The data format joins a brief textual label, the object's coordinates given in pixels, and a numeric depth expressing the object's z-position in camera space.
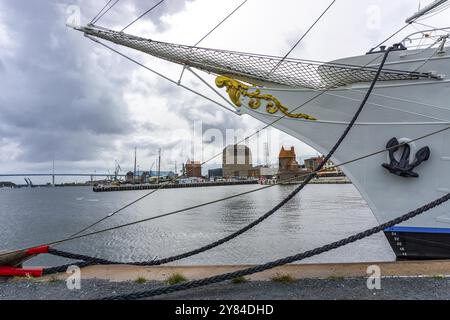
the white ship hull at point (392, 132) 5.47
